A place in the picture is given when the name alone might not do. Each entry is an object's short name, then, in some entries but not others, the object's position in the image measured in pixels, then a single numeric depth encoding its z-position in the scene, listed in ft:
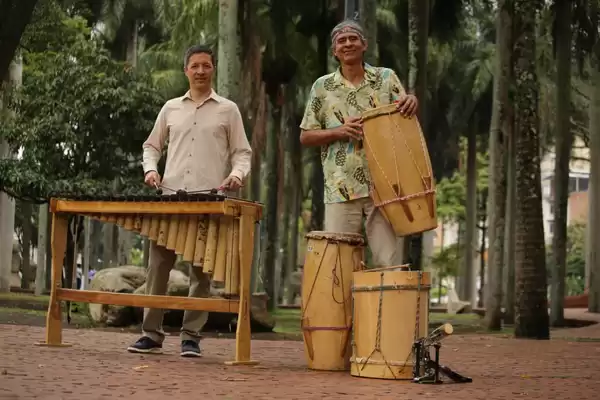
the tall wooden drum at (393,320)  26.37
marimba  28.19
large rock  53.21
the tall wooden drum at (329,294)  27.78
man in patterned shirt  28.14
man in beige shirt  30.35
